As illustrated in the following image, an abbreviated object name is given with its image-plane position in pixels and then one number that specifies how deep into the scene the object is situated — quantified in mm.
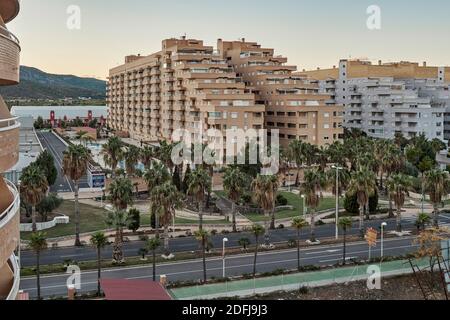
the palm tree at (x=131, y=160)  55550
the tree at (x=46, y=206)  41781
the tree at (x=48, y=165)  52553
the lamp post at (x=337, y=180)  38900
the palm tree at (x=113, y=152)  54219
